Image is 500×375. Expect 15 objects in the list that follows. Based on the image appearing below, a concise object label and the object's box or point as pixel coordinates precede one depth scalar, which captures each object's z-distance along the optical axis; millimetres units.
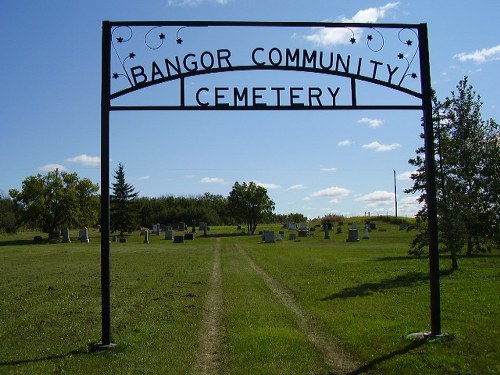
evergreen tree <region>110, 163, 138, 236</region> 75500
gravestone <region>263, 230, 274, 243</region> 45188
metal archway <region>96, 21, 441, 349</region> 8031
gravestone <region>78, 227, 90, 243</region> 54572
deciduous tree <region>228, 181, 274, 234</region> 69375
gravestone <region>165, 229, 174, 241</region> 55750
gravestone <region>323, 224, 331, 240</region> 48019
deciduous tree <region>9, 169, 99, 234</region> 63500
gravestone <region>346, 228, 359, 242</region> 42438
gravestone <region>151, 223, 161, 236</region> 70831
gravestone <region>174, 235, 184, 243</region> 49188
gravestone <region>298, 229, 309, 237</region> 54469
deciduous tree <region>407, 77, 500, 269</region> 18703
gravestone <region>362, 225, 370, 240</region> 44850
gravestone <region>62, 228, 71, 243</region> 54716
